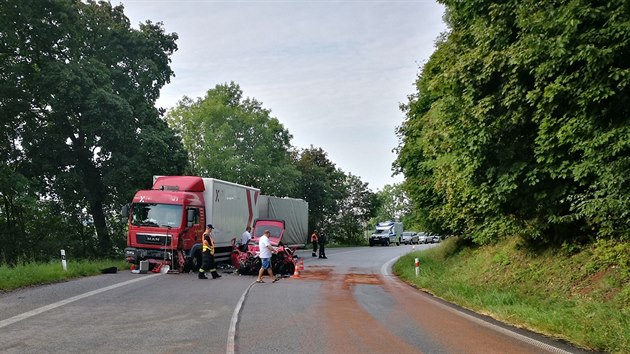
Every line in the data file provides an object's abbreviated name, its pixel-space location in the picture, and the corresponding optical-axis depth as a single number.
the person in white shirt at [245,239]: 22.10
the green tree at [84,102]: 27.28
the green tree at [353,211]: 71.06
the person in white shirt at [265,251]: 17.42
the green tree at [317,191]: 64.06
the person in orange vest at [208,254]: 17.66
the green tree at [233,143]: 50.12
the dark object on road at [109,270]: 18.89
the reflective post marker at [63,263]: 17.40
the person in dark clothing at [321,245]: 33.03
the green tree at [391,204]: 125.69
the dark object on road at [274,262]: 19.42
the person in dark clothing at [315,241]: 33.62
